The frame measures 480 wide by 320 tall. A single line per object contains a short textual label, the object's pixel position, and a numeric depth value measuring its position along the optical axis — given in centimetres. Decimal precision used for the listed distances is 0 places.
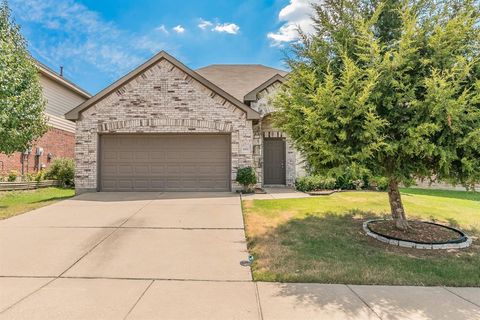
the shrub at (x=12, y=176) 1289
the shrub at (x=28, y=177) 1372
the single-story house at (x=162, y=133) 1137
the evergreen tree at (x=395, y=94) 454
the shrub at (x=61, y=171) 1503
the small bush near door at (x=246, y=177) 1081
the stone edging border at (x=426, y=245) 521
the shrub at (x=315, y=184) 1187
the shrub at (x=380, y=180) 507
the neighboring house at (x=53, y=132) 1488
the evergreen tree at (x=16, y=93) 904
